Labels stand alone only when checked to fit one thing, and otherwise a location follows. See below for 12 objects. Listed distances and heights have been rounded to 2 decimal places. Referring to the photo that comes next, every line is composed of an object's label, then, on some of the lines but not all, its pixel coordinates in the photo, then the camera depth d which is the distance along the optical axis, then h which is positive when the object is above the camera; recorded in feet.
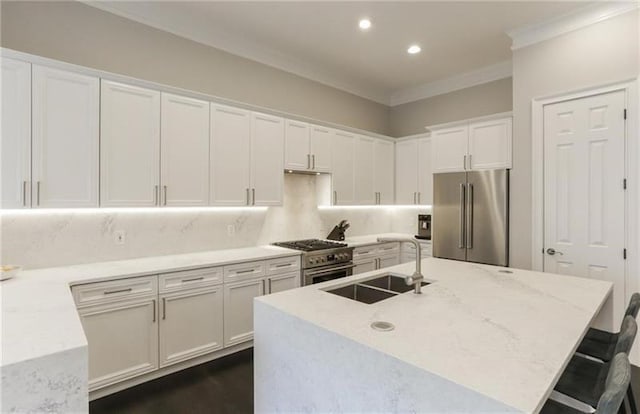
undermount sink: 7.32 -1.82
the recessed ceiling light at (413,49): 12.93 +6.05
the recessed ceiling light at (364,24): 11.06 +6.00
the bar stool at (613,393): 3.50 -1.96
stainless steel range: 12.19 -1.97
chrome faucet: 6.48 -1.33
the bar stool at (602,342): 6.46 -2.68
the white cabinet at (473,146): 12.60 +2.44
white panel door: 9.92 +0.57
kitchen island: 3.53 -1.72
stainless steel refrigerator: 12.35 -0.34
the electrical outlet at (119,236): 9.98 -0.90
